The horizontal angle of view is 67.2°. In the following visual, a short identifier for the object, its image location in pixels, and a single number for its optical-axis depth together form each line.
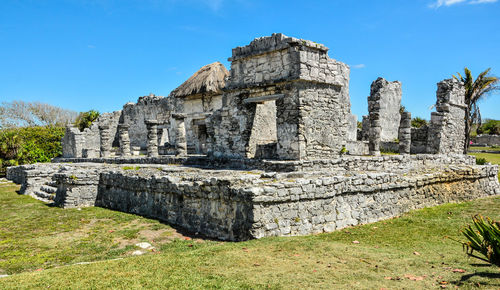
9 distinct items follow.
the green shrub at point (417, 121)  27.76
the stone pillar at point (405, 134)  13.93
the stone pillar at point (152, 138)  16.41
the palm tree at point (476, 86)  17.52
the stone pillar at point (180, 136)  15.30
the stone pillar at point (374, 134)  13.28
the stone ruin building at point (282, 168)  6.25
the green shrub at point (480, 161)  13.35
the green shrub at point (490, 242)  3.57
